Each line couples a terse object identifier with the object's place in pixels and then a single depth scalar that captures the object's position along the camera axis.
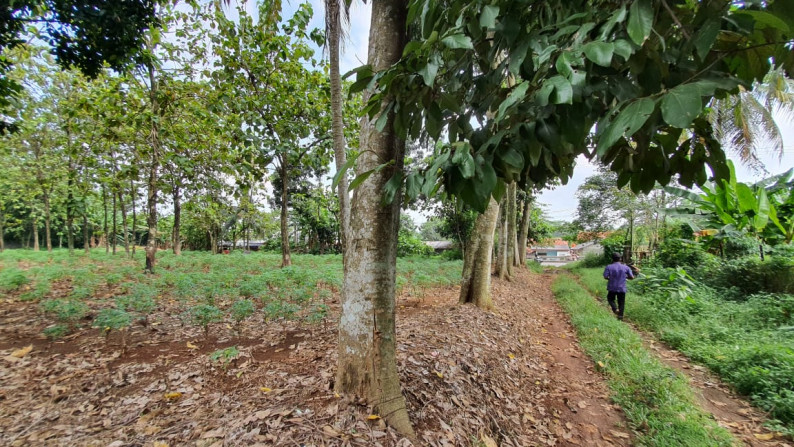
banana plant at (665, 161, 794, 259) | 7.57
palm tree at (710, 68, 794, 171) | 8.65
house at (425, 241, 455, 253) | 34.03
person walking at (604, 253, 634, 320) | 7.04
